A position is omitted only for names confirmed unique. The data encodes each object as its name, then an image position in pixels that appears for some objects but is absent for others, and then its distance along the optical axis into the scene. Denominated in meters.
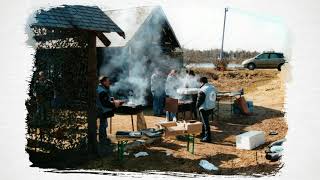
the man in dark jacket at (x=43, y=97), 6.88
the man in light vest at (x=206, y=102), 9.03
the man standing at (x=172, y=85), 12.02
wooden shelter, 6.58
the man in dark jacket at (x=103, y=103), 8.23
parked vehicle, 24.12
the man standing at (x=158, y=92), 12.33
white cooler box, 8.28
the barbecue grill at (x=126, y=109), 9.48
